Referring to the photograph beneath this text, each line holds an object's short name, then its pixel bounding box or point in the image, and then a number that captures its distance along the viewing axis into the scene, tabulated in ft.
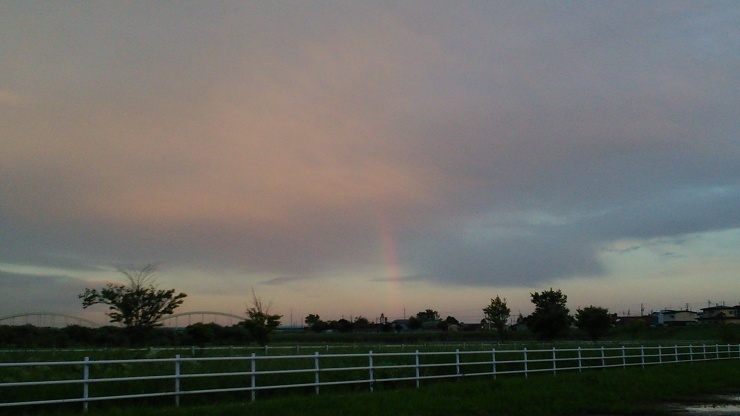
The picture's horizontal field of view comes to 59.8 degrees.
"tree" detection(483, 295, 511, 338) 288.92
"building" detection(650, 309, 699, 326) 539.29
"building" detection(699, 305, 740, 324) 491.72
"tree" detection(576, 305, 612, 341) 304.09
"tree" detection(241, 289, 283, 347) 170.40
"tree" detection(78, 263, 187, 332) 141.08
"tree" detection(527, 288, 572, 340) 286.05
